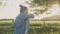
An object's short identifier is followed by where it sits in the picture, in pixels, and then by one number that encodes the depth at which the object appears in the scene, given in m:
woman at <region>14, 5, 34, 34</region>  2.46
